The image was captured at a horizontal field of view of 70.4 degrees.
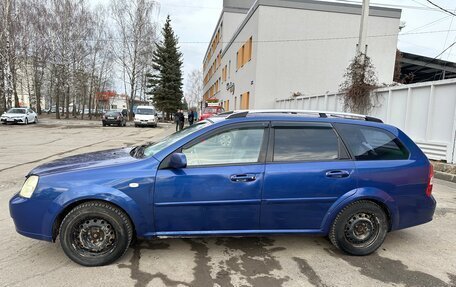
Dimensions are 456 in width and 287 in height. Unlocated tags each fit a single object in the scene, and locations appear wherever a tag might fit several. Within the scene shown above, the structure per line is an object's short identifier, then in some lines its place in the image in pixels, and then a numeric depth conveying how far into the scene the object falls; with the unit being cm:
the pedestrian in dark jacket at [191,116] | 2433
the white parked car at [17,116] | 2478
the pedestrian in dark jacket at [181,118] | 2300
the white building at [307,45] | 2102
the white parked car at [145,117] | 2888
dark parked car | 2808
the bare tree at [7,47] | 2583
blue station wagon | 324
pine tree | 4084
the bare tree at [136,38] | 3678
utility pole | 1230
